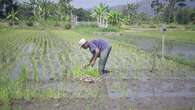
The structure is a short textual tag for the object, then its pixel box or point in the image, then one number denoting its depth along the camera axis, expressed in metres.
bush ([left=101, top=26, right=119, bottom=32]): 22.47
